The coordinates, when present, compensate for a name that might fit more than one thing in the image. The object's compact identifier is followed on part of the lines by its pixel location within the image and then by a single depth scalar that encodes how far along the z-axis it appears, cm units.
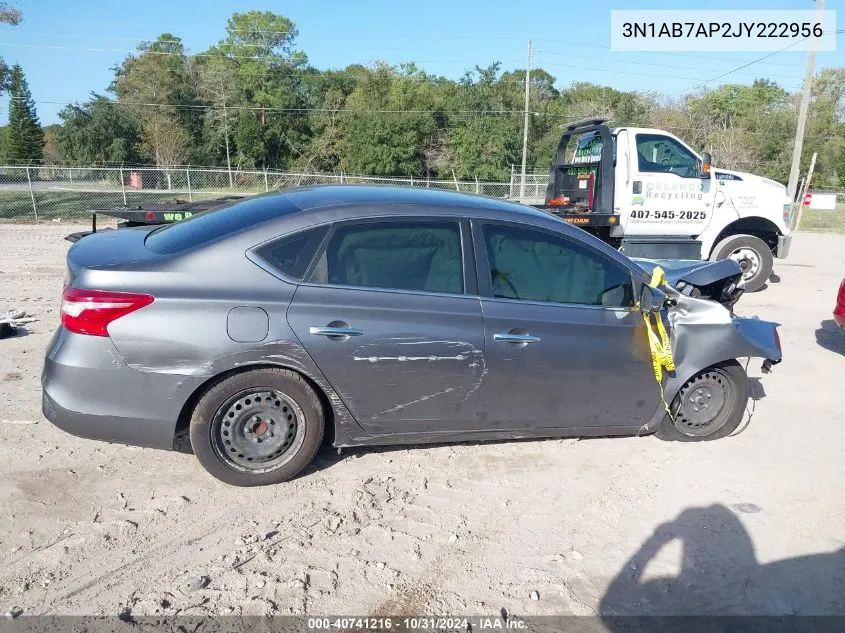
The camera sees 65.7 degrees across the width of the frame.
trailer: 706
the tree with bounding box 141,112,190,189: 4375
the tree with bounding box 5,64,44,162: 5008
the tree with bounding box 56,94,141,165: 4475
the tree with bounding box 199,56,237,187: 4853
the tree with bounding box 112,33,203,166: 4538
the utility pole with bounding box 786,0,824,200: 2225
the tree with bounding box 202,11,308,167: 4850
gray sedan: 351
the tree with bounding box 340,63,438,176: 4269
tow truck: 978
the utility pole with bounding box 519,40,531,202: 3769
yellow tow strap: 420
